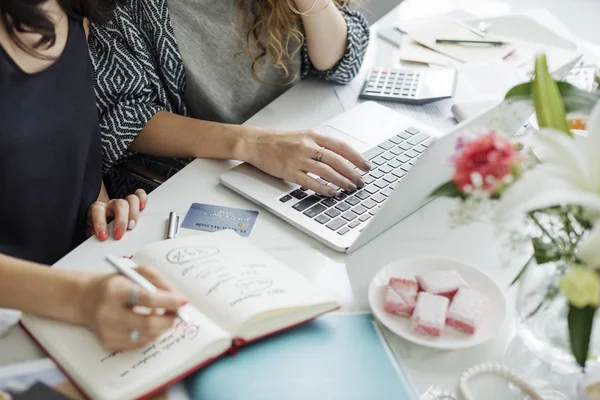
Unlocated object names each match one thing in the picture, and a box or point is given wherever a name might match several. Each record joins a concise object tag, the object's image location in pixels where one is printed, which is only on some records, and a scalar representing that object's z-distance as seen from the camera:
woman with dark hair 0.72
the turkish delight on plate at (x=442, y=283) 0.76
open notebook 0.65
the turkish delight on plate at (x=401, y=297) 0.75
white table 0.72
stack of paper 1.35
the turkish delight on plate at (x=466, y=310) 0.72
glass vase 0.65
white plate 0.72
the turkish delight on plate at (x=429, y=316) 0.72
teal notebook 0.66
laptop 0.78
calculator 1.21
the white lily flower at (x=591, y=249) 0.50
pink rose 0.51
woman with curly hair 1.01
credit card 0.90
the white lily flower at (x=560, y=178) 0.49
